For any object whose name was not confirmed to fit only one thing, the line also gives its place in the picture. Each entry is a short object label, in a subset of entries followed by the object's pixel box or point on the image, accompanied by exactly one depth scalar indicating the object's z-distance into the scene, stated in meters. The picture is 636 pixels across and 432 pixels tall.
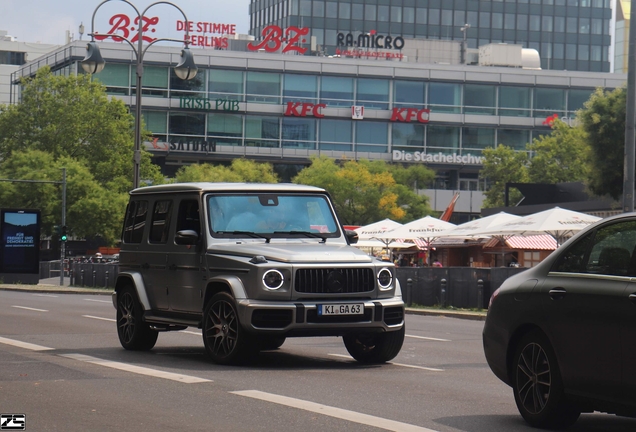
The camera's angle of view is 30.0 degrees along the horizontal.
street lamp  32.66
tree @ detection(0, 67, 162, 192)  77.50
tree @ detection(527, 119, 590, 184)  82.06
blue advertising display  51.56
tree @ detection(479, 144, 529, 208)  83.69
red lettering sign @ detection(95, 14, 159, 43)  89.13
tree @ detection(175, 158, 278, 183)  81.19
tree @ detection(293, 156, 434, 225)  78.88
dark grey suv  12.22
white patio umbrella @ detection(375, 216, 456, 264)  41.62
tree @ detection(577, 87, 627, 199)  46.16
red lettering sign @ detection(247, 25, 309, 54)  96.19
